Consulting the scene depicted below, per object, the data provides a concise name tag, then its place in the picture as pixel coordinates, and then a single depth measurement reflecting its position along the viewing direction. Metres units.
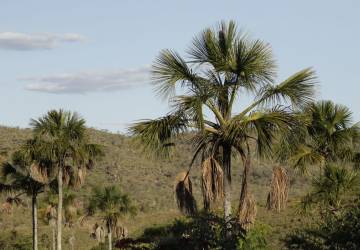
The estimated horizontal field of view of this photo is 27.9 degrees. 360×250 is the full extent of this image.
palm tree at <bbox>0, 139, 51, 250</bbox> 38.97
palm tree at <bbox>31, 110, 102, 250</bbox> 37.91
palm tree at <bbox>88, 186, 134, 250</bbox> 45.56
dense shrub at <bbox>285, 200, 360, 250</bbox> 22.47
